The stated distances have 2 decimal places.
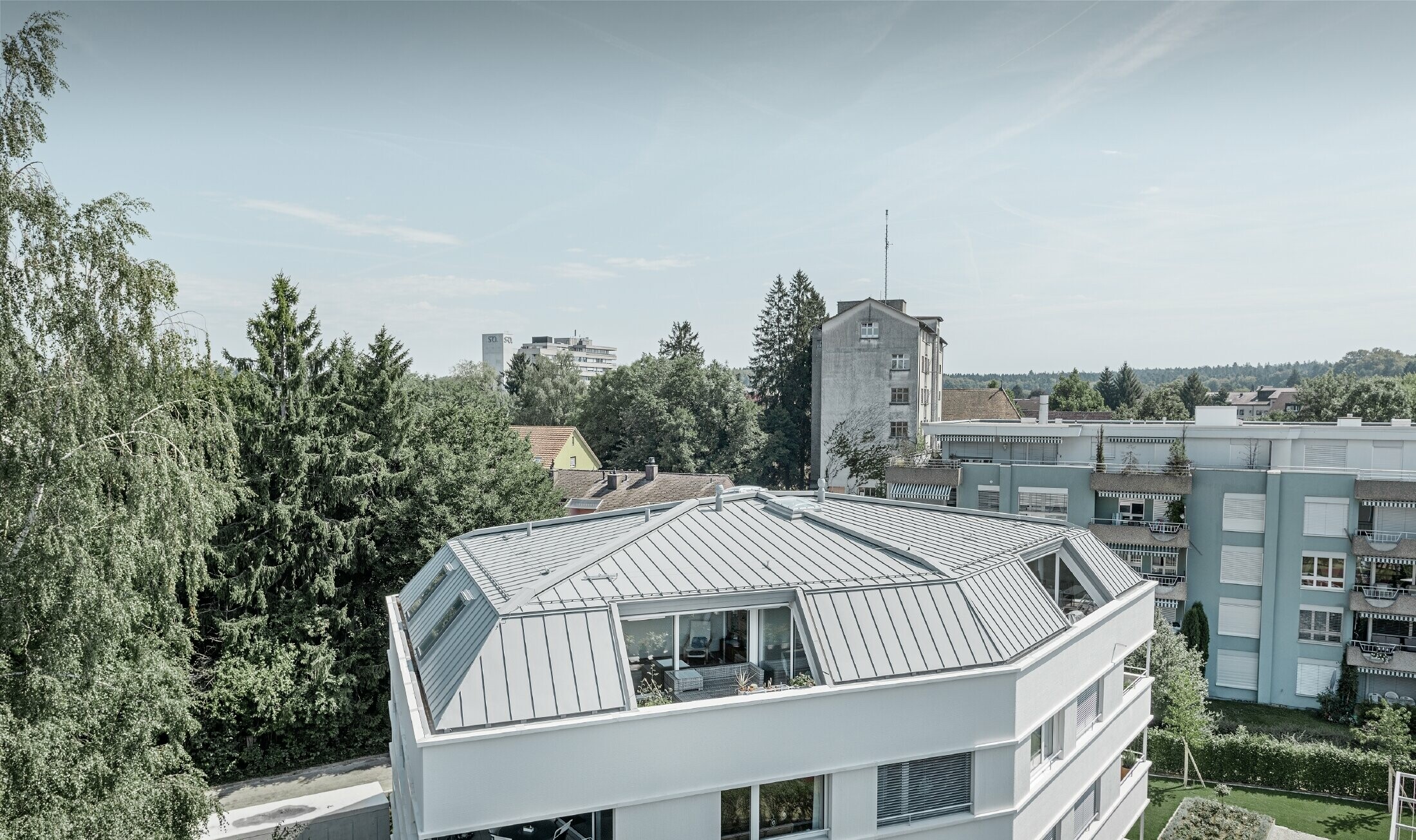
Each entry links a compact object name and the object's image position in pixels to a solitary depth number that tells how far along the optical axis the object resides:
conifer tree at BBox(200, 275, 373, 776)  29.28
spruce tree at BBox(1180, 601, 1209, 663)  36.06
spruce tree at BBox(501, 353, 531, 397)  103.44
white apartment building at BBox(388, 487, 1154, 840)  13.79
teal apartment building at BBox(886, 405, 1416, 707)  33.56
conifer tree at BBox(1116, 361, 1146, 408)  137.62
